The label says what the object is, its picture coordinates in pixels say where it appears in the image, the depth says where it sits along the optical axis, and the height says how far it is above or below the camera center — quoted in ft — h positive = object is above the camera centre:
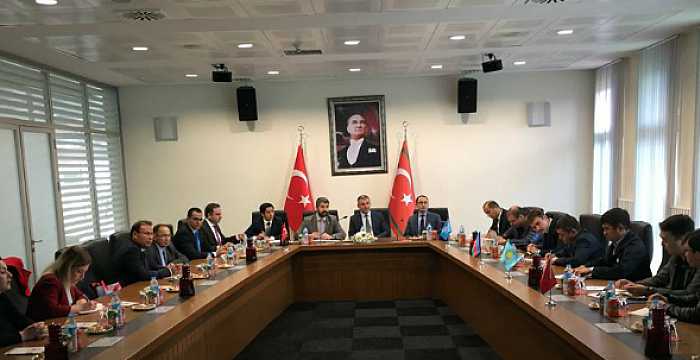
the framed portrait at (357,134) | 24.29 +0.74
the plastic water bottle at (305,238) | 17.67 -3.34
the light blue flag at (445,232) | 17.30 -3.23
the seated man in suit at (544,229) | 14.82 -2.81
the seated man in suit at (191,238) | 15.90 -2.86
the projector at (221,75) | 19.56 +3.32
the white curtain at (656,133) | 17.76 +0.17
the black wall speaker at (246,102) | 23.47 +2.56
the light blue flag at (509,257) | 11.47 -2.84
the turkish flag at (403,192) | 23.82 -2.32
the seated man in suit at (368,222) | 19.30 -3.12
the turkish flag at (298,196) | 23.84 -2.31
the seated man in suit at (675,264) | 8.95 -2.53
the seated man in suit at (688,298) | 7.25 -2.78
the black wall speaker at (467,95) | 23.43 +2.50
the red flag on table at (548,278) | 9.14 -2.70
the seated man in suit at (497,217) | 18.39 -2.98
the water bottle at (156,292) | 9.65 -2.82
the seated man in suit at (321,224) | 19.34 -3.10
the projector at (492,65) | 19.04 +3.23
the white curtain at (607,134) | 21.93 +0.25
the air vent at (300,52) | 17.72 +3.80
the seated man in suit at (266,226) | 19.79 -3.18
